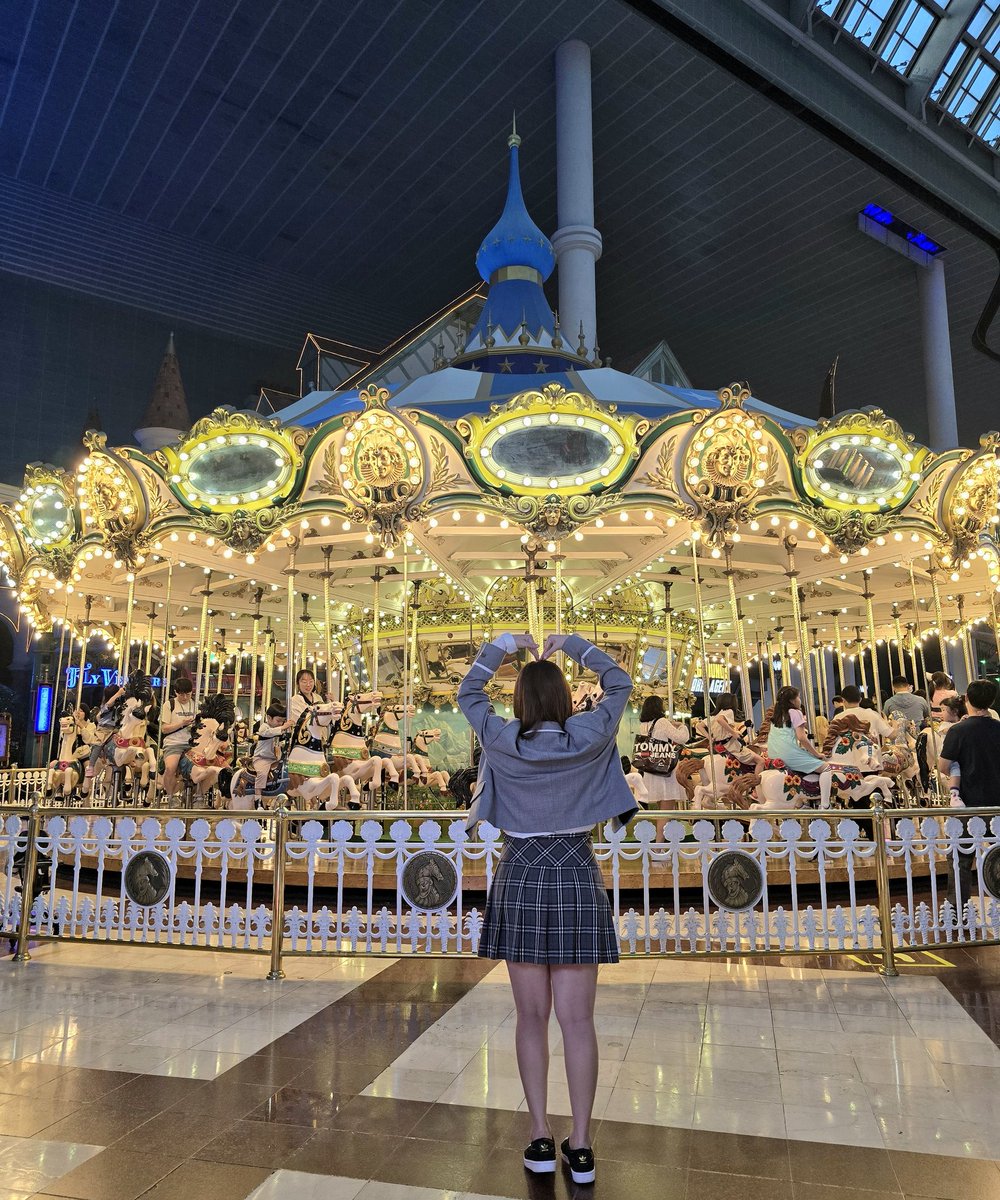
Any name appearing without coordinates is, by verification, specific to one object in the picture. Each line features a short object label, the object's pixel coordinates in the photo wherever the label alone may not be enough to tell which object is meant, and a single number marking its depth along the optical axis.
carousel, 7.48
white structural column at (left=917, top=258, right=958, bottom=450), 21.33
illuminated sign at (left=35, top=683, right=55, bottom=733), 20.83
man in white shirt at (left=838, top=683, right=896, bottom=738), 8.18
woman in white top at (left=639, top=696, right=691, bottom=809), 8.19
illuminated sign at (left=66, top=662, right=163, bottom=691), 22.20
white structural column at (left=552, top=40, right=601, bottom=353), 15.30
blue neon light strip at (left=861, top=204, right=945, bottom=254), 21.27
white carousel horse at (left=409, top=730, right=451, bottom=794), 9.89
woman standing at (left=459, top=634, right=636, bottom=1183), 2.50
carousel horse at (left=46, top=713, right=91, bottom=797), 11.68
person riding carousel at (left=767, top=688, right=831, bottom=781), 7.63
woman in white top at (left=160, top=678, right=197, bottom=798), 9.10
